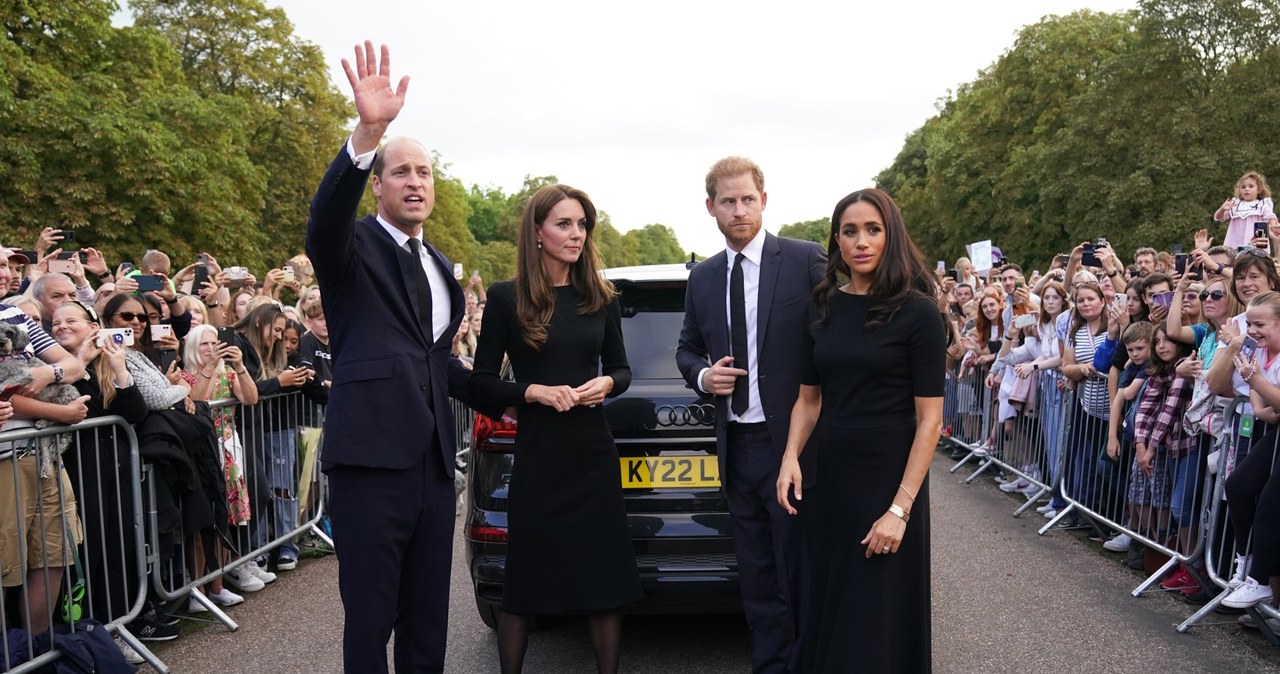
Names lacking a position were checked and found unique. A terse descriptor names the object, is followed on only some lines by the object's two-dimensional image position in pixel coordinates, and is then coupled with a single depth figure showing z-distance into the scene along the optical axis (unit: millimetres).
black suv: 4895
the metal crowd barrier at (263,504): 6293
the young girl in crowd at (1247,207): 12586
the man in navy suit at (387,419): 3730
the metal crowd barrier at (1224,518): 6041
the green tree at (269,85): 39969
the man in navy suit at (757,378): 4305
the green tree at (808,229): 178300
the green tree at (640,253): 171350
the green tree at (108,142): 26594
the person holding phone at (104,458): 5605
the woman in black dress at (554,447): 4285
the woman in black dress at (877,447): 3672
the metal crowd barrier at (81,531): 5098
